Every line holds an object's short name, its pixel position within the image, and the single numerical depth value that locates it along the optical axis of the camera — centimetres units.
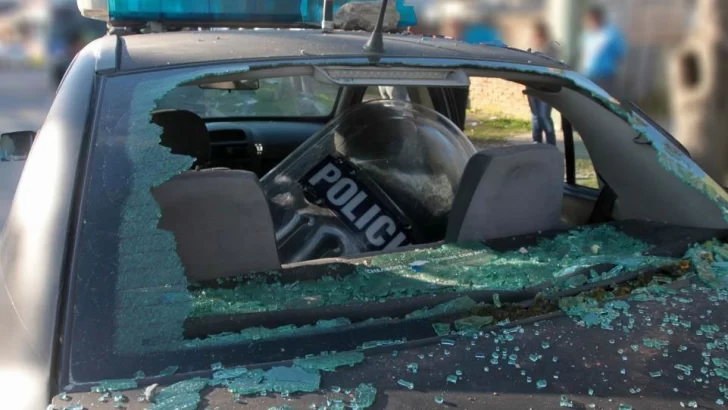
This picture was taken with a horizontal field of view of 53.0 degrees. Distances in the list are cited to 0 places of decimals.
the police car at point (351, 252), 138
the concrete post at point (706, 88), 539
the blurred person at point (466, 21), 611
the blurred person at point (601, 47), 770
